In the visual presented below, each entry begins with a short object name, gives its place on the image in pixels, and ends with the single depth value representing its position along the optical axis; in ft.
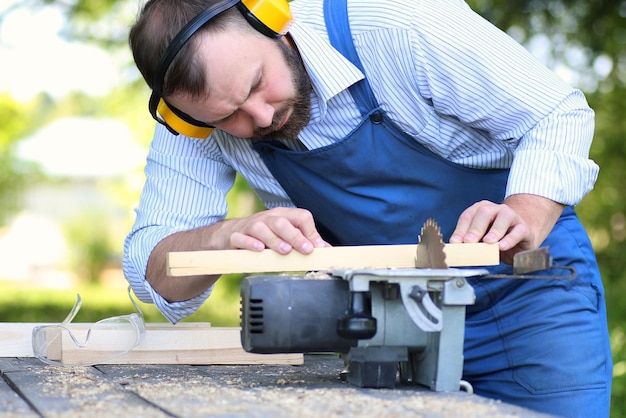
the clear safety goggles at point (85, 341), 14.48
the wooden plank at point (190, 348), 14.88
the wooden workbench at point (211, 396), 9.33
